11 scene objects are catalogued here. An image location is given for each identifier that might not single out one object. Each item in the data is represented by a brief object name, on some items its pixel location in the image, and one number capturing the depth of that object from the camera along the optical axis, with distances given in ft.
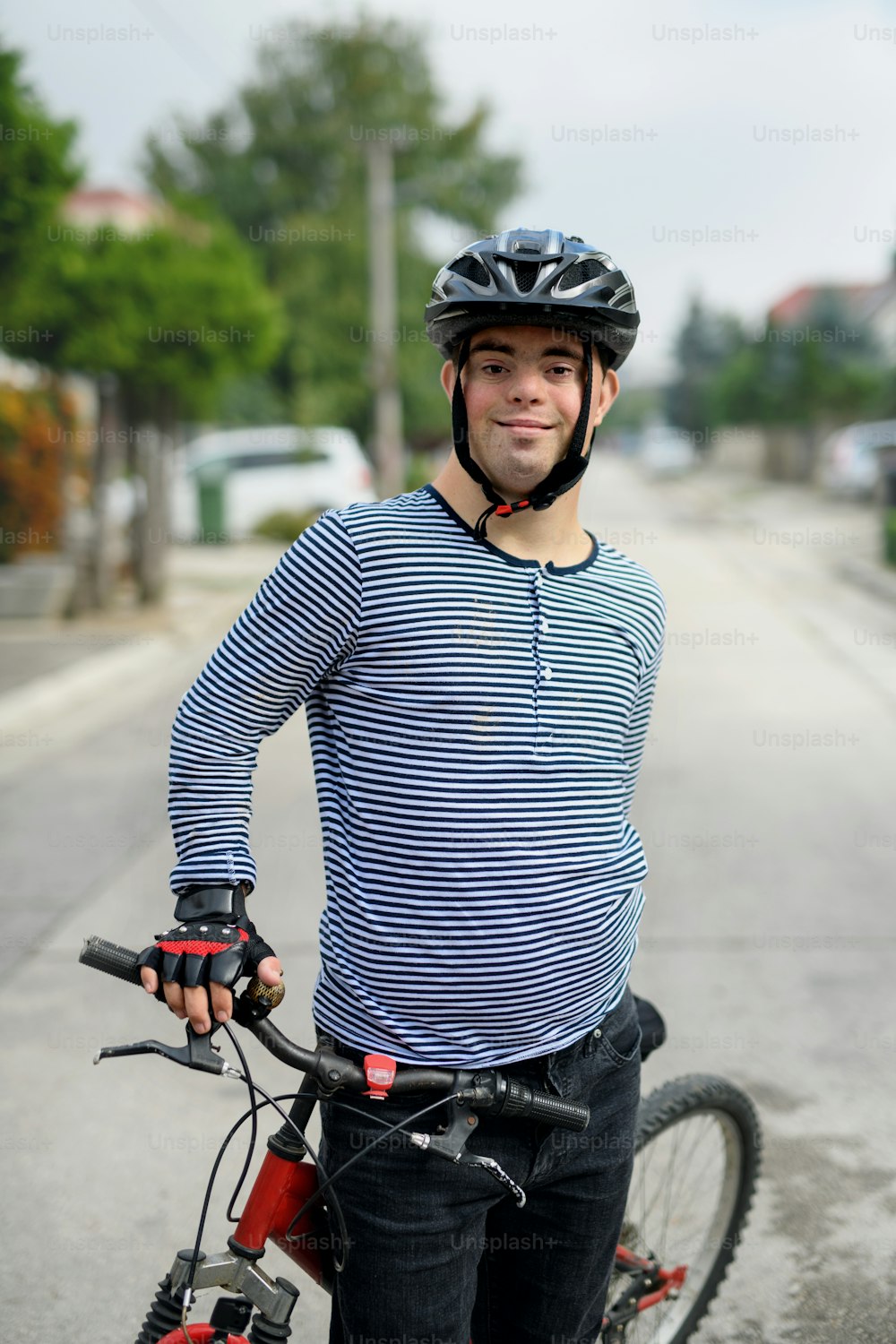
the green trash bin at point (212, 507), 72.02
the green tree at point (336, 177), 106.42
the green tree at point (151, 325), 42.88
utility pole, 77.82
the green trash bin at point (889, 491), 57.98
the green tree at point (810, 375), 132.87
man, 6.14
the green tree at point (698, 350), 296.71
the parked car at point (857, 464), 93.40
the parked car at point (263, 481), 71.31
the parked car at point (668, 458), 161.27
